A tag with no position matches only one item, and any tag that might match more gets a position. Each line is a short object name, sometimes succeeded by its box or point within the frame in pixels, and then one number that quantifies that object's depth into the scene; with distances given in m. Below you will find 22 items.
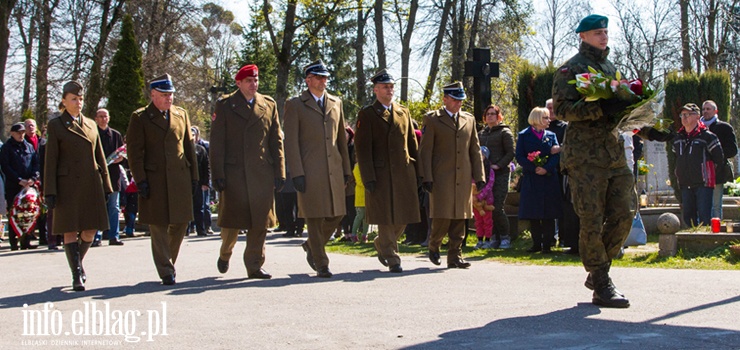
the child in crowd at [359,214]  14.73
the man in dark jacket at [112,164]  14.36
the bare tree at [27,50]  37.06
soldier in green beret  6.95
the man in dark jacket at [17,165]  14.78
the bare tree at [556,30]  49.19
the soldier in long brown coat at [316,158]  9.40
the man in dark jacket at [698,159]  13.18
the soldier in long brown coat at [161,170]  8.94
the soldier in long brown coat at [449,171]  10.29
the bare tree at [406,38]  33.09
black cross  14.80
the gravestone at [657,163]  23.25
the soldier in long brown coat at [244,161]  9.20
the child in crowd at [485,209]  12.79
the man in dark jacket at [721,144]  13.20
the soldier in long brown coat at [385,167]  9.95
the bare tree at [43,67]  34.62
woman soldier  8.80
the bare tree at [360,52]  33.91
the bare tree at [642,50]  37.94
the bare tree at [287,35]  26.92
